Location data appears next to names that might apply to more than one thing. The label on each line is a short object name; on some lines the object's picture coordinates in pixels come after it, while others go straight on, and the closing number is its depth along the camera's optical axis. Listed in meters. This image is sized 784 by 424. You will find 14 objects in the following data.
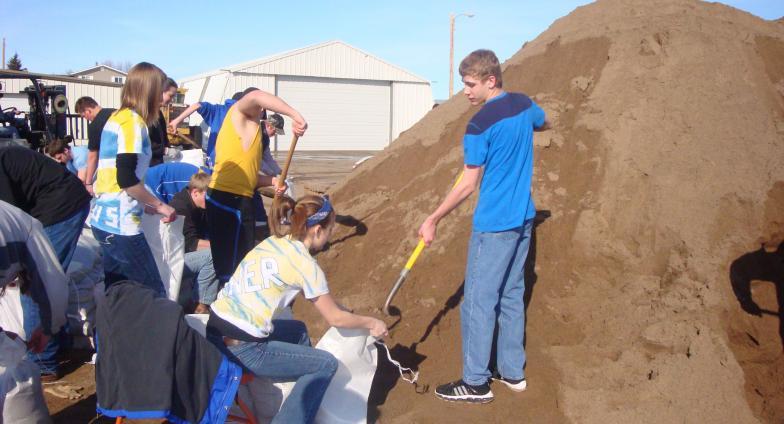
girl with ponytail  2.98
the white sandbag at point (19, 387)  2.93
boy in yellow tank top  4.07
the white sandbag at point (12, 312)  3.49
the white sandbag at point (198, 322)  3.37
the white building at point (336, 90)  28.06
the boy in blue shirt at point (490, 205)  3.47
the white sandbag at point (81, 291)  4.70
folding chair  3.05
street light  26.75
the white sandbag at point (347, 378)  3.32
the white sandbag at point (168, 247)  4.21
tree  49.45
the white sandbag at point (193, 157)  7.52
